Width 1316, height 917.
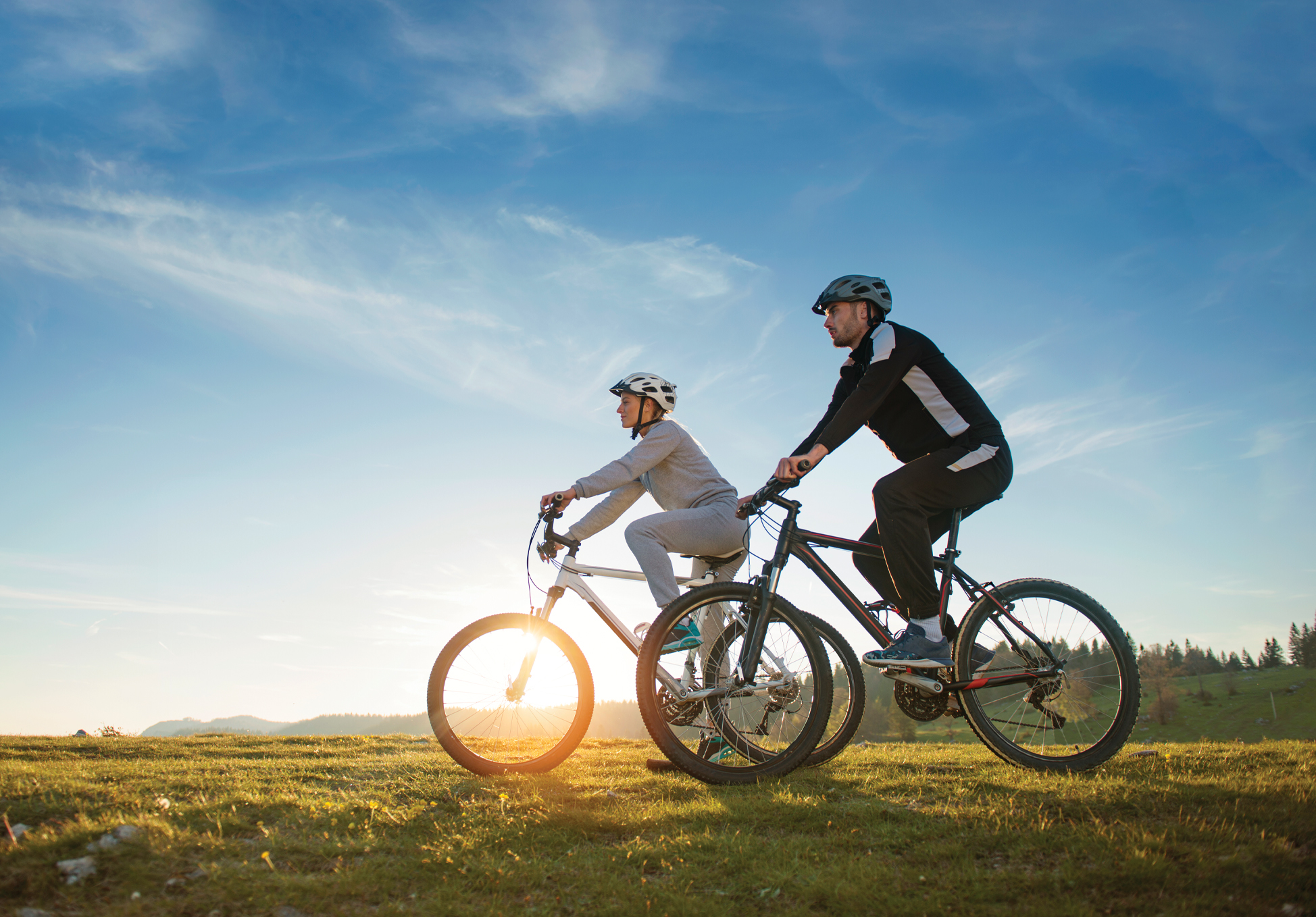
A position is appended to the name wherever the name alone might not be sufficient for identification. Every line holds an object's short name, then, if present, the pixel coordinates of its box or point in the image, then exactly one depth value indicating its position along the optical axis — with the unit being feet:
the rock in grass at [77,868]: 10.46
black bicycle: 17.71
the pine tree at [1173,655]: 455.63
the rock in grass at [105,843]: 11.21
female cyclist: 20.35
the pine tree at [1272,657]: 456.86
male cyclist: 17.93
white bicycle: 17.83
